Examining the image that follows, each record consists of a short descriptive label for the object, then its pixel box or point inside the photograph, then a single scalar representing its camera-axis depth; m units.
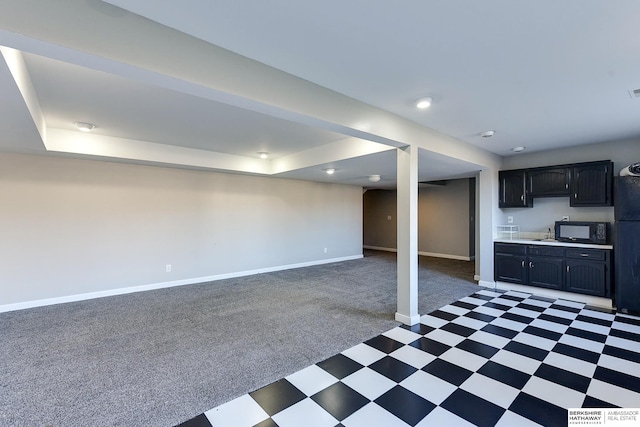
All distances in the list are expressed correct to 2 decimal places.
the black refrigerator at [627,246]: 3.58
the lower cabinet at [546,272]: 4.25
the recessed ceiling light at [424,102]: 2.64
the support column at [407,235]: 3.29
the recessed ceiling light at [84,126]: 3.44
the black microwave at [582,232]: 4.08
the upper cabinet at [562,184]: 4.09
